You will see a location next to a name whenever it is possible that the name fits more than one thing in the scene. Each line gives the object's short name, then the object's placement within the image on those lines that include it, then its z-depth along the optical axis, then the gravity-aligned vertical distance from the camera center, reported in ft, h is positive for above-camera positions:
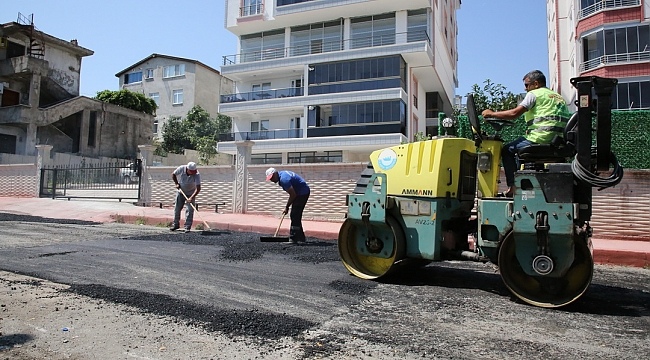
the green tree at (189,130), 126.62 +21.05
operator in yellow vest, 13.43 +3.09
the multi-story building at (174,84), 136.67 +38.68
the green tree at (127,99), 122.93 +29.31
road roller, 12.24 -0.03
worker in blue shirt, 25.44 +0.41
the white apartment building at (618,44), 62.28 +26.32
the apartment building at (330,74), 86.17 +29.47
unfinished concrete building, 103.91 +23.74
